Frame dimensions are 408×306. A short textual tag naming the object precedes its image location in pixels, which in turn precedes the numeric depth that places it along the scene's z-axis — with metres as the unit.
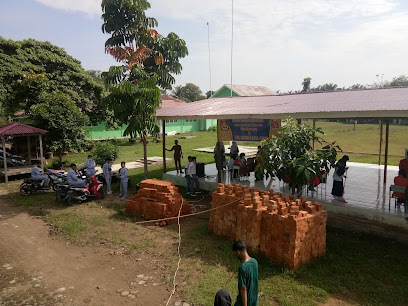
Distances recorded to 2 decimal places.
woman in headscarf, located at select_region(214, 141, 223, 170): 10.93
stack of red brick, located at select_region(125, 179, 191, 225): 8.88
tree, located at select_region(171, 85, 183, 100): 60.96
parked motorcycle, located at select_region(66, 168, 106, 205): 10.62
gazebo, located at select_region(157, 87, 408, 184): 7.31
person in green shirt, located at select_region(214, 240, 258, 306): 3.68
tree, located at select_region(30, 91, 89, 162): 16.20
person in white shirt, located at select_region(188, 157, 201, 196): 10.95
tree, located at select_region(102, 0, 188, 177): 11.29
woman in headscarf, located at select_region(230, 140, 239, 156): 12.78
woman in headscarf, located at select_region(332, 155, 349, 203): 8.56
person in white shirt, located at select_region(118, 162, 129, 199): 11.18
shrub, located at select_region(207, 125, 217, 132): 38.81
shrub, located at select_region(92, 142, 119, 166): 14.46
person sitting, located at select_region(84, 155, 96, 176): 11.88
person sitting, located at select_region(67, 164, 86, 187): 10.54
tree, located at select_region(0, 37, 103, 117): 19.38
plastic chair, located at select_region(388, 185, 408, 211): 7.50
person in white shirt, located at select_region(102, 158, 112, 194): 11.84
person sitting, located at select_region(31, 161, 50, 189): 12.19
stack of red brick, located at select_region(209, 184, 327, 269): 5.96
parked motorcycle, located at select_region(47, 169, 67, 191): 11.69
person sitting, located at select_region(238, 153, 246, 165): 11.44
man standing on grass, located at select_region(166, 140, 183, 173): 13.48
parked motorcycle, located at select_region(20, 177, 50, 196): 12.09
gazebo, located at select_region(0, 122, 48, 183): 13.50
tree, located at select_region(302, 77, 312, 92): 61.83
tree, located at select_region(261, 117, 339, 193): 7.21
